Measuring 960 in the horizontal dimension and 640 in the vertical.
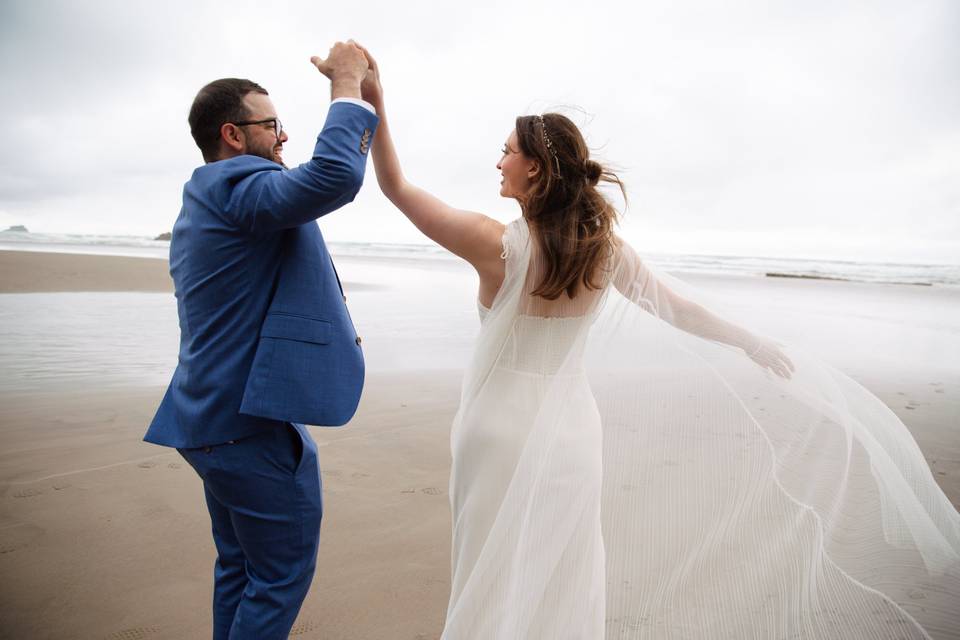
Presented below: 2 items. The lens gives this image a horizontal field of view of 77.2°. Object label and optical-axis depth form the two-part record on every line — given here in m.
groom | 1.74
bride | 2.11
